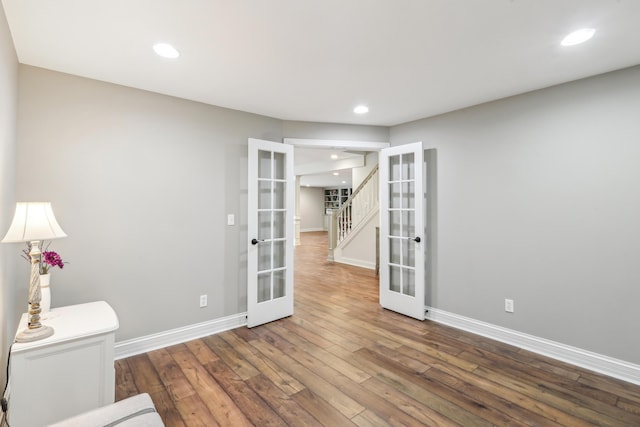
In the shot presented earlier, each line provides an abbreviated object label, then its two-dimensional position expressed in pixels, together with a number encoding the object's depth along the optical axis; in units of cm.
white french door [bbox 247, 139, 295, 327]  331
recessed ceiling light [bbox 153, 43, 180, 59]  198
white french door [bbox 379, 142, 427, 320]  352
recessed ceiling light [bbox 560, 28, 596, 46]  184
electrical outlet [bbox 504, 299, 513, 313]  294
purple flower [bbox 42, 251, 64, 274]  203
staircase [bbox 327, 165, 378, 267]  661
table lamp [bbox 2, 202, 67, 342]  164
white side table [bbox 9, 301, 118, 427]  159
